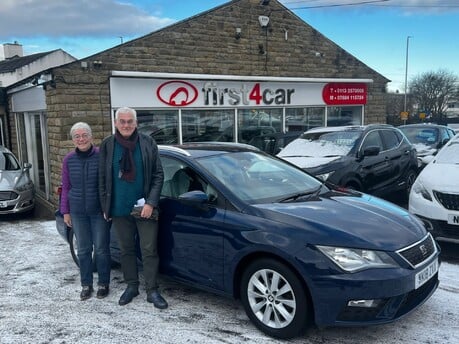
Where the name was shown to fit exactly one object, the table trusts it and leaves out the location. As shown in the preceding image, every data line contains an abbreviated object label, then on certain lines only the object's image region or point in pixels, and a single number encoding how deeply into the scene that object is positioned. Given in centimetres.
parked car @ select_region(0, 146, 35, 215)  885
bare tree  6034
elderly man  388
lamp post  5181
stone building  893
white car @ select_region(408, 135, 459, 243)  515
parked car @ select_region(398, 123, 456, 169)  1130
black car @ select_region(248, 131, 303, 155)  992
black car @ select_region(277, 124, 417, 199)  692
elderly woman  407
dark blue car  310
